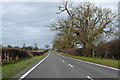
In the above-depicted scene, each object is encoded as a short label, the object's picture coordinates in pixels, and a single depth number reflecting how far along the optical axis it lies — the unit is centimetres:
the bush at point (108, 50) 1884
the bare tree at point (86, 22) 2942
